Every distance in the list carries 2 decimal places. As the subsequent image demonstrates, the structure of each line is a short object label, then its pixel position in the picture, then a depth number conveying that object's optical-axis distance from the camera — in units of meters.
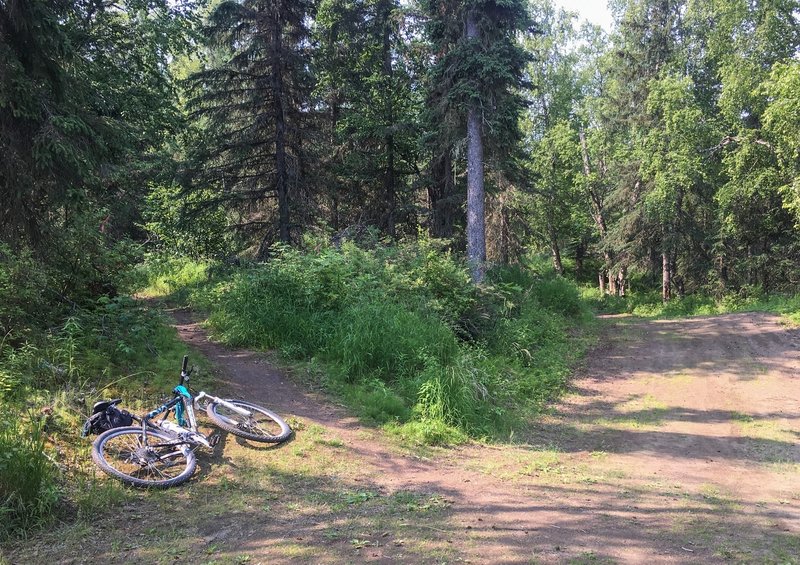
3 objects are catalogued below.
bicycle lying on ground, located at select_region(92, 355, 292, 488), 4.46
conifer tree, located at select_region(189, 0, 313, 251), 13.40
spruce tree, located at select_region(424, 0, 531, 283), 12.45
